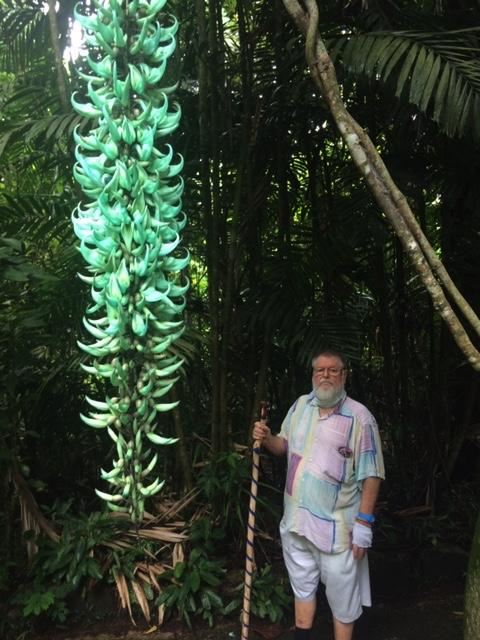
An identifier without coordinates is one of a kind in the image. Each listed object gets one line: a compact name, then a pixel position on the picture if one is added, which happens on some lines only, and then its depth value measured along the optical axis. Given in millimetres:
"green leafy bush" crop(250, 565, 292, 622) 3238
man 2551
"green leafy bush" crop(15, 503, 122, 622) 3143
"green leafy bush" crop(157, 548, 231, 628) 3186
